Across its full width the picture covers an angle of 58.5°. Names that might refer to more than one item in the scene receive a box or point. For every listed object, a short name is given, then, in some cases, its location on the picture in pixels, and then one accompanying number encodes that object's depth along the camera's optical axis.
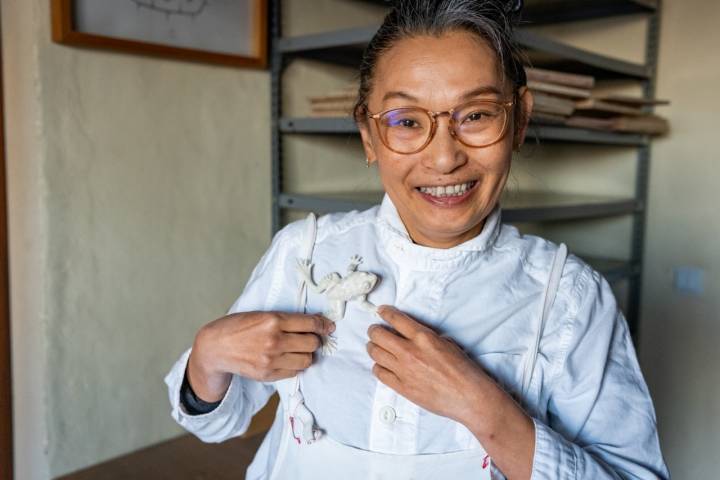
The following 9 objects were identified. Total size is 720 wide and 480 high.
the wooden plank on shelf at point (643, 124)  2.05
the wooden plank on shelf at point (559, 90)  1.70
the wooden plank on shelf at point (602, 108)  1.86
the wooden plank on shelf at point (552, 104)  1.71
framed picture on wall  1.50
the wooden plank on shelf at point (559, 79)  1.72
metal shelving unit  1.77
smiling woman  0.84
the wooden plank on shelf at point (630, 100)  1.96
